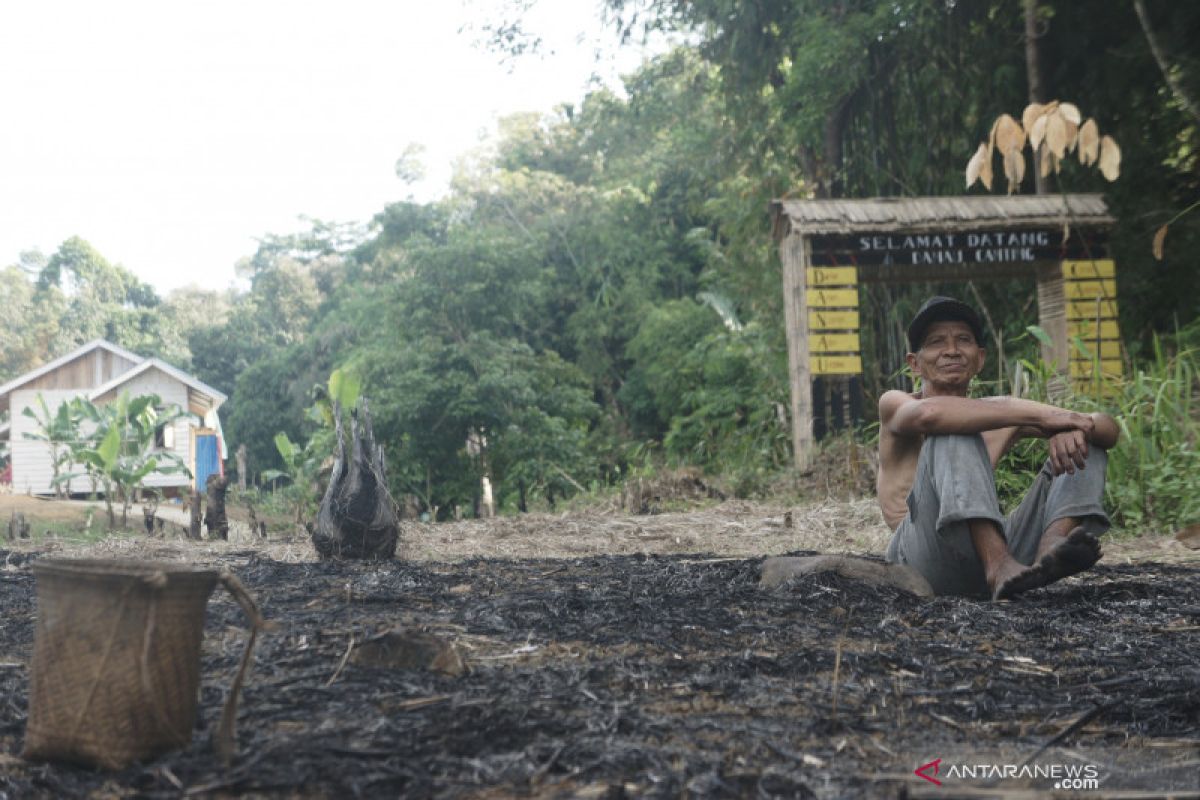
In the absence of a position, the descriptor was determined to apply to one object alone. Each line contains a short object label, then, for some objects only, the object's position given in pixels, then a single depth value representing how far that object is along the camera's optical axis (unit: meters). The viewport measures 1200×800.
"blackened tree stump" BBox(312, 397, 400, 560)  6.07
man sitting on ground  3.67
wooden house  28.24
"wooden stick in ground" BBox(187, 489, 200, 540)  9.20
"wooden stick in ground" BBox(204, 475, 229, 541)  8.91
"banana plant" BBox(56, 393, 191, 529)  11.45
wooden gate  10.30
